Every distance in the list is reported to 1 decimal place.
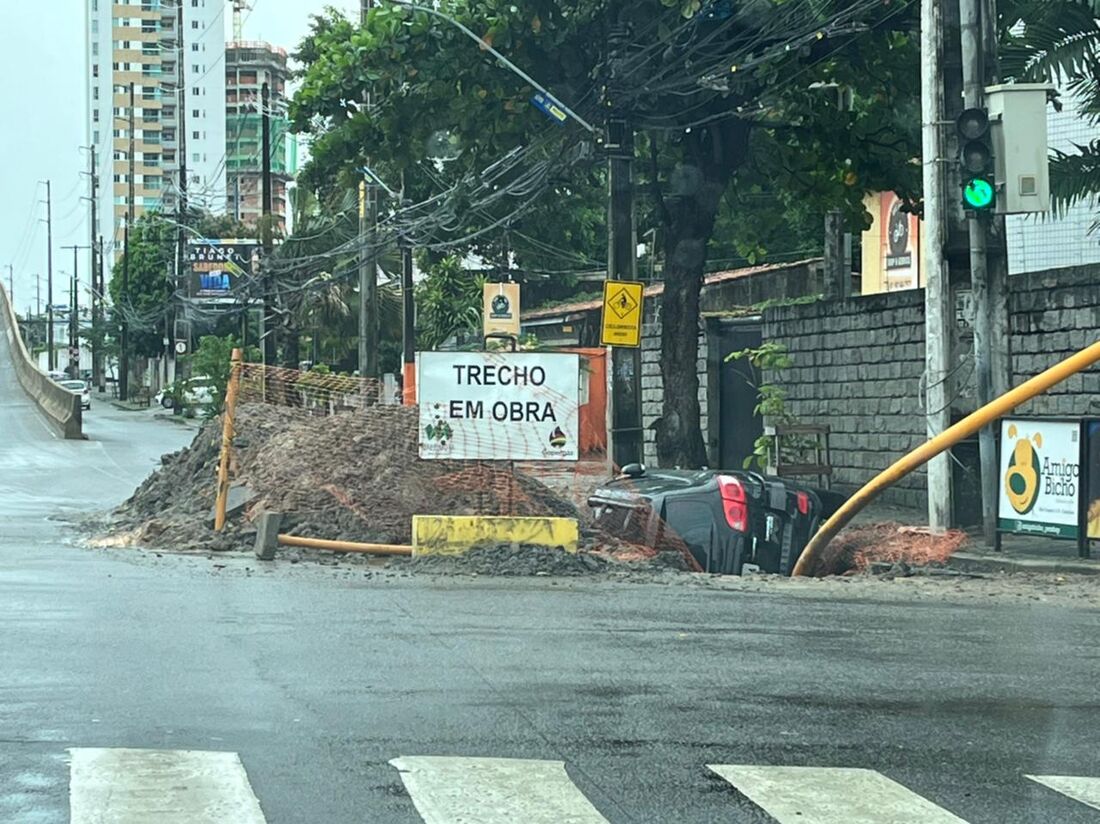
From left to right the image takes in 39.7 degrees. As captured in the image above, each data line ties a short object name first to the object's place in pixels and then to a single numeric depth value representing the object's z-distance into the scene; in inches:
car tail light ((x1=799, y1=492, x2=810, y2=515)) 631.2
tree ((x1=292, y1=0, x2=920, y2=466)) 833.5
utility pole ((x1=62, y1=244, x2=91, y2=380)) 4488.2
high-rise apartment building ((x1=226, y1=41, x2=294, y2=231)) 4800.7
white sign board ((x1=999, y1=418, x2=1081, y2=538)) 540.4
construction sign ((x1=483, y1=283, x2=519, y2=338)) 1396.4
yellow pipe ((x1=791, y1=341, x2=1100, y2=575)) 477.1
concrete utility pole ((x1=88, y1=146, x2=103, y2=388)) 4025.6
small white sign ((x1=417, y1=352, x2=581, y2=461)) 612.4
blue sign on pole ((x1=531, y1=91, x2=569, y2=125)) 812.0
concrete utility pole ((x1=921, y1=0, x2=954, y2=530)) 621.3
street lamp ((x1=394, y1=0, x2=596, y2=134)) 802.8
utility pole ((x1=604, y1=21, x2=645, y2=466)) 788.0
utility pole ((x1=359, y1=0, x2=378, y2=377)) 1402.6
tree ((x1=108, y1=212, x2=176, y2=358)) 3454.7
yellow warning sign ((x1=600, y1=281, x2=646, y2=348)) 765.3
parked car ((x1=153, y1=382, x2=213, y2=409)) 2536.9
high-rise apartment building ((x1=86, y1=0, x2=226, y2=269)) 5541.3
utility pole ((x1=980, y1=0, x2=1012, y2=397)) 613.0
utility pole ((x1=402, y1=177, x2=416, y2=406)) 1507.1
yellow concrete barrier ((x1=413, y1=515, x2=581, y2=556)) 580.7
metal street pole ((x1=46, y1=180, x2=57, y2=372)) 4854.8
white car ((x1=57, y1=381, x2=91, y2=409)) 2805.1
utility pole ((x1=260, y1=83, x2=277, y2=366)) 1621.6
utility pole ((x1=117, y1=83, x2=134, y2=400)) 3387.3
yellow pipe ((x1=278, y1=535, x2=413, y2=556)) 593.6
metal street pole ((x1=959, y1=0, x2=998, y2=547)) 600.4
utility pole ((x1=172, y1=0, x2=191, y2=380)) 2295.8
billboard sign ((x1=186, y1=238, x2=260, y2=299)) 2515.0
